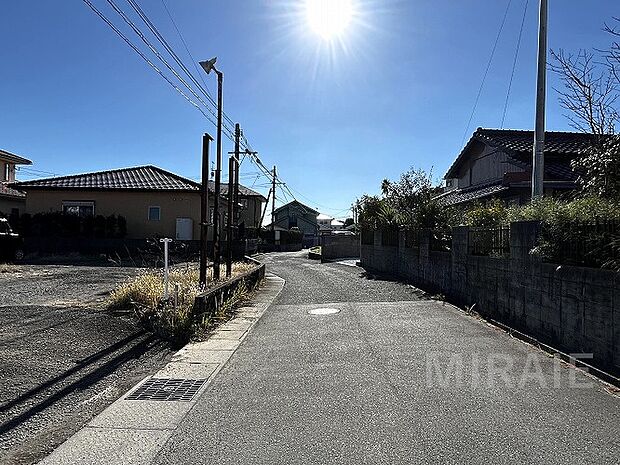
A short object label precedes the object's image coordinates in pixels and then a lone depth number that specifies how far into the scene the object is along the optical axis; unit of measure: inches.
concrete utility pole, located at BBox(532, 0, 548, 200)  478.0
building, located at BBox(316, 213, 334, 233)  3607.5
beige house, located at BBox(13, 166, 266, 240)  1119.0
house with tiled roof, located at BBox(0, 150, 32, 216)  1236.5
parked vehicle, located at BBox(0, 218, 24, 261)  815.3
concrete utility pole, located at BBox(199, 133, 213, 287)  396.8
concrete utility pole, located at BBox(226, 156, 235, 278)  564.4
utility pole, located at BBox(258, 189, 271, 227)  1927.8
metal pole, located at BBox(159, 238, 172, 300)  331.9
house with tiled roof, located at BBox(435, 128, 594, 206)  638.5
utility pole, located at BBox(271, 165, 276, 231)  1864.2
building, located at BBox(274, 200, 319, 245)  3115.2
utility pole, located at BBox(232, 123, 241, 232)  649.4
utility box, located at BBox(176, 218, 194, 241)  1120.8
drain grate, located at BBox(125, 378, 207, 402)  202.2
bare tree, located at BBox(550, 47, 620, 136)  339.3
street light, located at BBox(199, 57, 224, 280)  474.6
